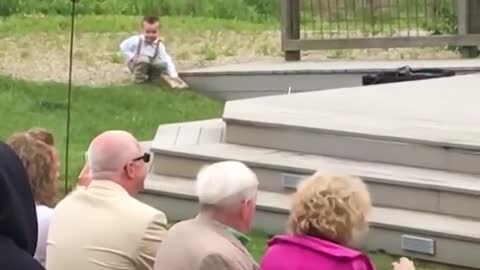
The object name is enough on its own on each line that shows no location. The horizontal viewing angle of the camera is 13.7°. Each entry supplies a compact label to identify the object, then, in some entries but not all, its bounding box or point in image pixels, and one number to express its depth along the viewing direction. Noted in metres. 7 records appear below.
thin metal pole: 12.12
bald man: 7.02
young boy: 19.90
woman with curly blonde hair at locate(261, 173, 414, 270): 6.13
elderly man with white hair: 6.46
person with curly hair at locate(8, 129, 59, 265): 7.53
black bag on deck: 17.24
